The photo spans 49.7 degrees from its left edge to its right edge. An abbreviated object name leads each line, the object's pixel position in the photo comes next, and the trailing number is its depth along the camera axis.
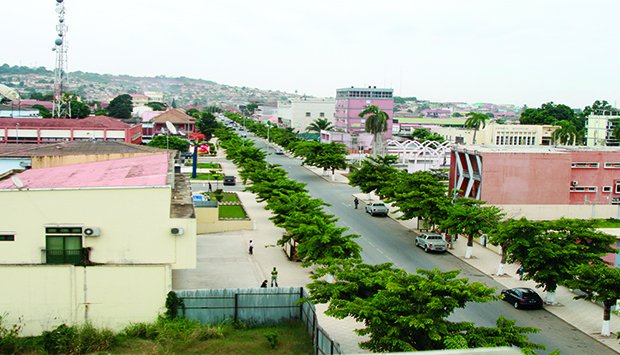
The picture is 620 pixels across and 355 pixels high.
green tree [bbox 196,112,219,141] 128.62
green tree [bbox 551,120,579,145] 83.46
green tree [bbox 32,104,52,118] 115.78
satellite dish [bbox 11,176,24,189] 22.23
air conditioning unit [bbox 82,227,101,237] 21.72
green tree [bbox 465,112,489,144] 83.56
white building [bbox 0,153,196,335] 21.28
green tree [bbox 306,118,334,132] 120.99
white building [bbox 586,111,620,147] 94.69
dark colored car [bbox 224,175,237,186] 62.12
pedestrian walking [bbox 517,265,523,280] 28.81
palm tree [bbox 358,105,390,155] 81.38
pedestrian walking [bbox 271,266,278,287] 27.78
